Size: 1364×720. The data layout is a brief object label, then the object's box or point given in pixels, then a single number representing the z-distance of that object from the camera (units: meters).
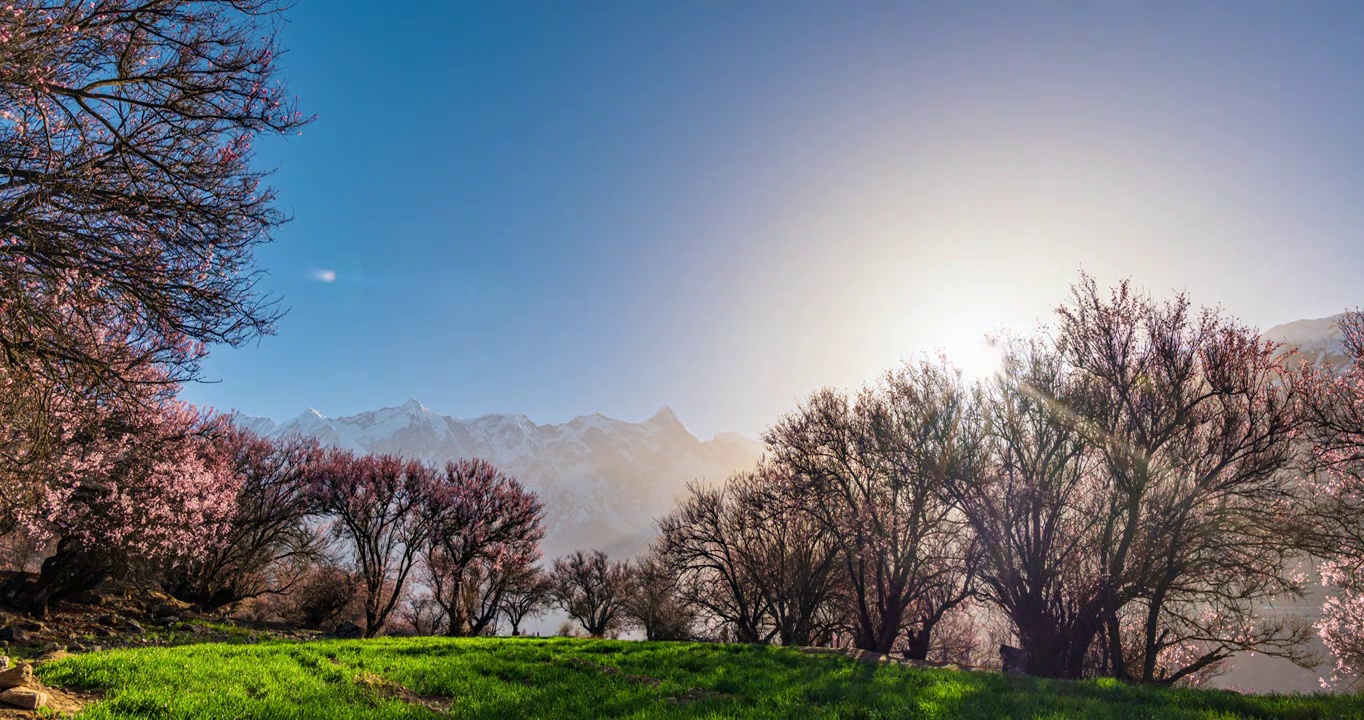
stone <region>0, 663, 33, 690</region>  5.96
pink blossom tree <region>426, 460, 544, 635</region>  33.91
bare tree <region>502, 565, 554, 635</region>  52.91
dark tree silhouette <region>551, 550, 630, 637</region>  55.50
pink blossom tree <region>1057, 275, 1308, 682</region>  16.92
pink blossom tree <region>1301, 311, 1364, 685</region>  15.27
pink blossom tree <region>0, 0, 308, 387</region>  6.82
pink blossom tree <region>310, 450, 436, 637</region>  31.48
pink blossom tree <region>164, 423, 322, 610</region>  29.08
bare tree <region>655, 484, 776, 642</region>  35.00
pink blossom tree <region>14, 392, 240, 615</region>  16.62
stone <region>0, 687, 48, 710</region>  5.61
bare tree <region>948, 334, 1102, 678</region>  19.61
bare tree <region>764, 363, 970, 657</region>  22.27
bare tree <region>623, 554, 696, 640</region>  45.53
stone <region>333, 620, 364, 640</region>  27.39
